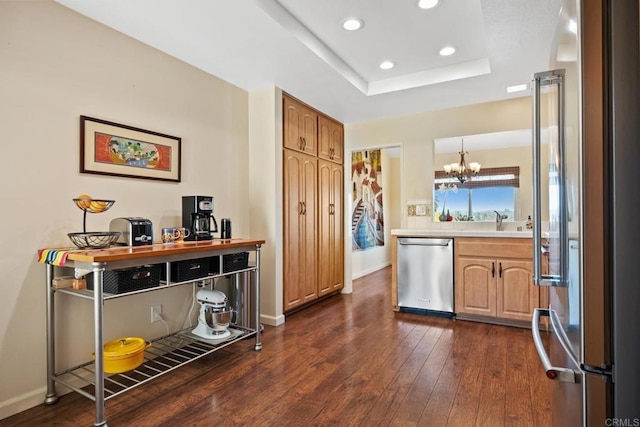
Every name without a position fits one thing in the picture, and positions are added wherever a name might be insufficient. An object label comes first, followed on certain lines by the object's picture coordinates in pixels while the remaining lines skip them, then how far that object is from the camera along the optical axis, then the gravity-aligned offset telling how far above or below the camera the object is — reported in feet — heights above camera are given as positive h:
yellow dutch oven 6.56 -2.72
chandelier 13.14 +1.78
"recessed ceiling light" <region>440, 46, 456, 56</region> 9.64 +4.74
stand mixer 8.46 -2.59
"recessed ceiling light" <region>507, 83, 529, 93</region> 11.20 +4.25
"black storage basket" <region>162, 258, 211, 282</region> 7.01 -1.15
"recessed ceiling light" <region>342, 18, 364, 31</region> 8.30 +4.77
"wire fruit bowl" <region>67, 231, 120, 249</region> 6.44 -0.44
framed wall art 7.31 +1.55
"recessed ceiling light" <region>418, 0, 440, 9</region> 7.55 +4.75
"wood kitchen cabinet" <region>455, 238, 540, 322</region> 10.39 -2.05
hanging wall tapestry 19.83 +0.91
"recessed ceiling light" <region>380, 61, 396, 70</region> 10.55 +4.75
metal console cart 5.68 -2.02
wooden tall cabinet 11.72 +0.42
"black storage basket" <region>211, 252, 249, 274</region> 8.14 -1.16
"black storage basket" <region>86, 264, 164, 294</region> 6.13 -1.17
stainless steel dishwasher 11.51 -2.10
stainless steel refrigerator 2.56 +0.01
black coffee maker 8.75 +0.03
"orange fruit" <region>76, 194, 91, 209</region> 6.59 +0.29
